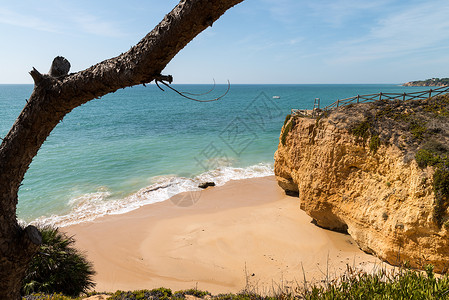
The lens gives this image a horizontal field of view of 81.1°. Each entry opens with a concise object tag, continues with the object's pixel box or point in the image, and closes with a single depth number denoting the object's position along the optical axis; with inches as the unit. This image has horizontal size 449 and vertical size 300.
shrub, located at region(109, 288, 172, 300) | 285.1
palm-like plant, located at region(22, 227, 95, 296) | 299.0
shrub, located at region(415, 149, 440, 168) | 362.0
